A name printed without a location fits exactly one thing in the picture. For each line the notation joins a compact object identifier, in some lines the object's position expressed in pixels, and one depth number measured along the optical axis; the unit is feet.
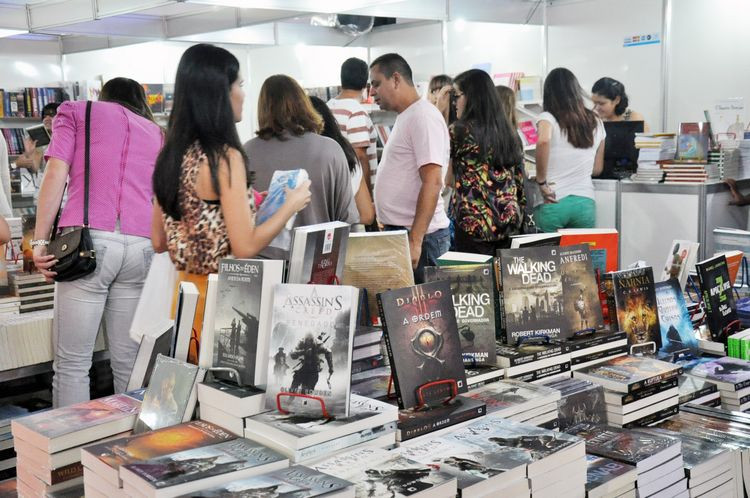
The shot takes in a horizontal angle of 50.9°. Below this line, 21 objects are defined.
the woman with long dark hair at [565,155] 14.43
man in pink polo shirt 11.00
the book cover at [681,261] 8.51
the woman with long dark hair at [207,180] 6.75
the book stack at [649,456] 5.18
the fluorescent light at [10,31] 19.15
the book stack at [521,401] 5.34
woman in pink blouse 8.74
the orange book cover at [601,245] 7.80
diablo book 5.12
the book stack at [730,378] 6.77
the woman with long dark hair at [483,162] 12.00
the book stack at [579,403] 5.78
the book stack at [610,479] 4.89
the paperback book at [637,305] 7.04
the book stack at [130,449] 4.33
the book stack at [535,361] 5.97
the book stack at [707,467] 5.49
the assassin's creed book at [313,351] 4.66
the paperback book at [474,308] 5.96
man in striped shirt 13.53
